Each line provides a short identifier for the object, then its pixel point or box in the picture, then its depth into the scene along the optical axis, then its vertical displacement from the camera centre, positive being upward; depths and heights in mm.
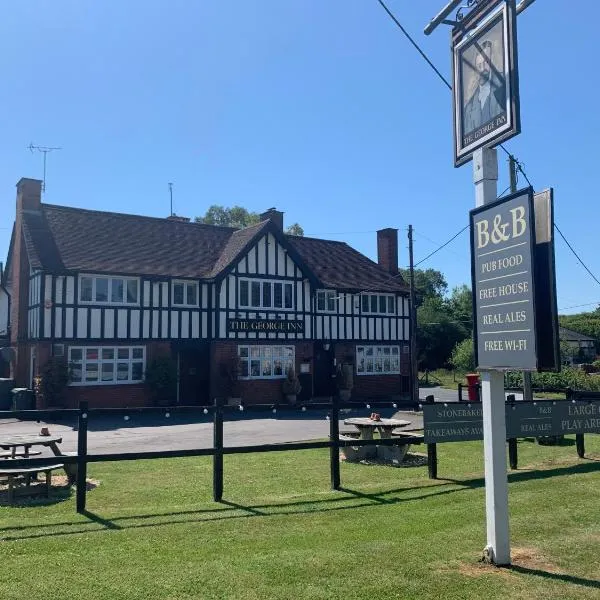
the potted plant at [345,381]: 30188 -402
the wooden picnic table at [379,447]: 11484 -1382
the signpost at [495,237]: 5168 +1140
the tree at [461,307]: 61425 +6838
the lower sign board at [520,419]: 9484 -767
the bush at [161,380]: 25672 -230
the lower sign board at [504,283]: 5086 +751
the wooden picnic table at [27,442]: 9195 -984
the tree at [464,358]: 41969 +902
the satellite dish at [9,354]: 27484 +955
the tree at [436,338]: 53938 +2876
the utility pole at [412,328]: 28047 +1959
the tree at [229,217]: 62875 +15654
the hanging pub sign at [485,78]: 5340 +2624
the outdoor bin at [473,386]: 18047 -430
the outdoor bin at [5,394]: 24688 -719
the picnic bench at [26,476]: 8114 -1360
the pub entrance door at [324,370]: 30797 +127
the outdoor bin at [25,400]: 23781 -918
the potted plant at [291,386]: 28406 -588
